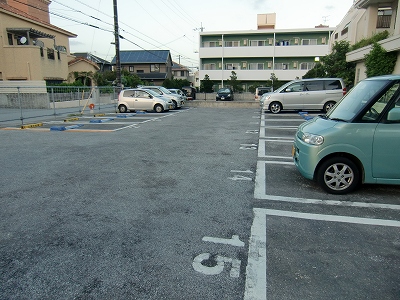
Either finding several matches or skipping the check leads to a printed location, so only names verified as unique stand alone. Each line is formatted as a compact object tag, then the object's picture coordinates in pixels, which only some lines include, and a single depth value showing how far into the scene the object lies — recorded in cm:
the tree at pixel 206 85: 3950
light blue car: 391
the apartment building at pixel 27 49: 2233
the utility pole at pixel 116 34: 2008
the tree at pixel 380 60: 1341
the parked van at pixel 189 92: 3117
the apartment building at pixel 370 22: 1664
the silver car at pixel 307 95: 1435
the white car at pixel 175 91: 2506
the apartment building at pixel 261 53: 3756
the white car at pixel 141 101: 1730
